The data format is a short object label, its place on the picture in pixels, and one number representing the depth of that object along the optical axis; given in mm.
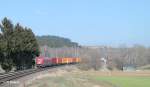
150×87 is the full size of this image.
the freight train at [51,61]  88900
